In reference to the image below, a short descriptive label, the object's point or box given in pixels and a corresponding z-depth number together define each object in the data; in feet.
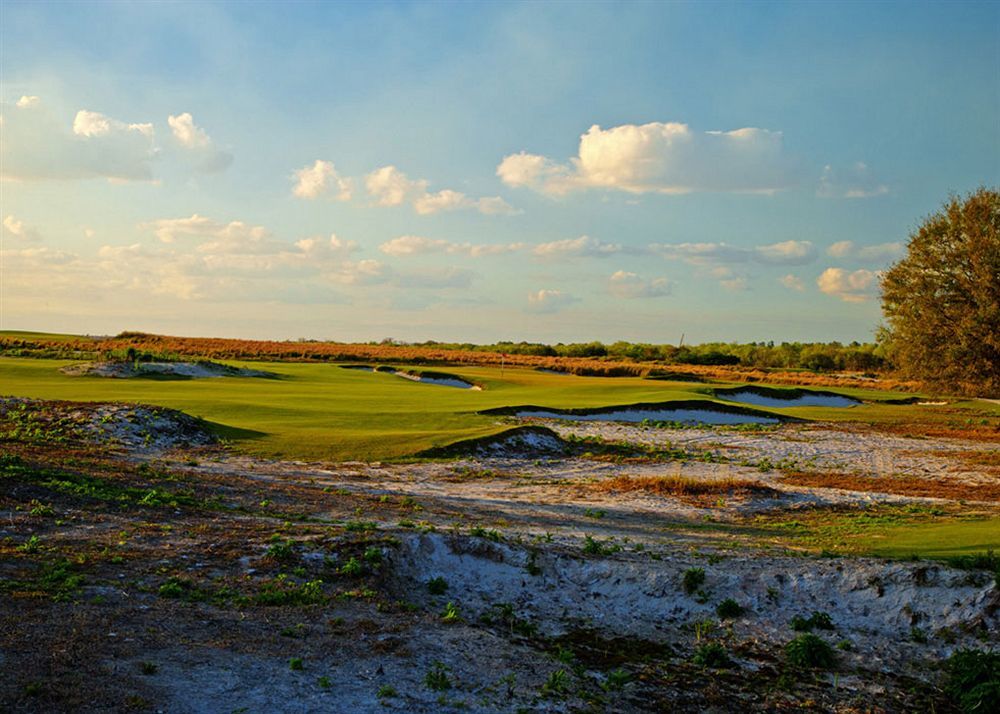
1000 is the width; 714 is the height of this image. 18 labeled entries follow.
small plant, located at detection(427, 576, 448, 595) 42.09
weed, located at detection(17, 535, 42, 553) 39.19
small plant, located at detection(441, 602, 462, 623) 37.83
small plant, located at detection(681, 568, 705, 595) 43.14
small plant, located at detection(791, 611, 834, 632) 39.75
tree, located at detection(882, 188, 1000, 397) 131.95
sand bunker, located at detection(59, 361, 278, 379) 160.25
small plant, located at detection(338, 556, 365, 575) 41.55
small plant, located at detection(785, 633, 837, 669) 36.11
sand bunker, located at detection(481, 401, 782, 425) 135.03
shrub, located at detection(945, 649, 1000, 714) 32.01
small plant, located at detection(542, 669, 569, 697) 30.91
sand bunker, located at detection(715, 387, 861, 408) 192.65
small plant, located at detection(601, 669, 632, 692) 32.52
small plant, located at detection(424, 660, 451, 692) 29.90
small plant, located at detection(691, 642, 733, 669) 35.94
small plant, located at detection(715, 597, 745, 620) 41.09
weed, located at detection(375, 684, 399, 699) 28.50
